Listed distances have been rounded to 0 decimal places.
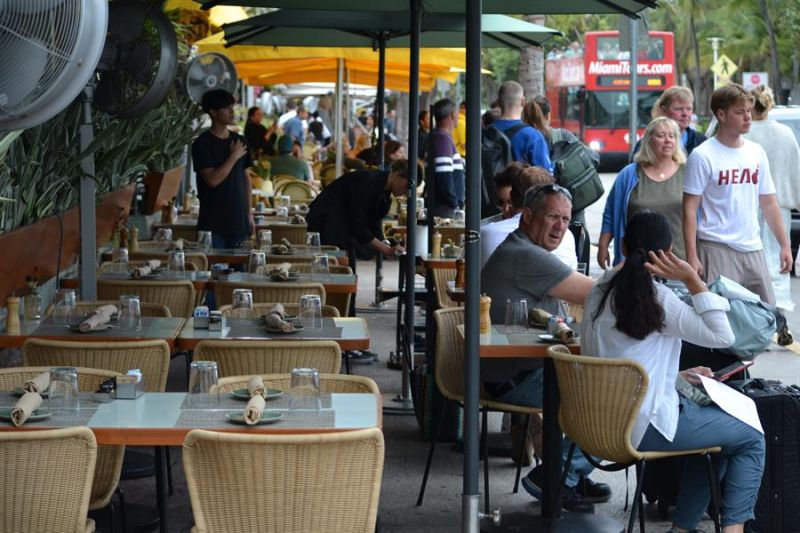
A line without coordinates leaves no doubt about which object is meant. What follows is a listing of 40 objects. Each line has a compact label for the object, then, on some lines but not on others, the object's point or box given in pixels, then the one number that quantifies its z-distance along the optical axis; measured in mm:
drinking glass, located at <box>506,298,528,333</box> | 9318
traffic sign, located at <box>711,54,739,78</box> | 42720
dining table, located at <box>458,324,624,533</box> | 8557
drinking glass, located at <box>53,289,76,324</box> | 9476
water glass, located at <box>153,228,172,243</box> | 15033
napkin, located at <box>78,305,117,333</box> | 9032
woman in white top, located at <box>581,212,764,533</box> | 7870
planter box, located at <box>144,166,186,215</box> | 20695
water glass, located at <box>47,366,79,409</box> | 6920
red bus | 57850
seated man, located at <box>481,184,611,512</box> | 9228
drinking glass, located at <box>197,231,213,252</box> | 14500
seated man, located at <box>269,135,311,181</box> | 28946
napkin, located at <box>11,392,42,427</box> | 6423
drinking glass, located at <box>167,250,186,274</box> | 12265
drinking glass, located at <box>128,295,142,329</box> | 9265
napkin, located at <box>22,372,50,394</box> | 6925
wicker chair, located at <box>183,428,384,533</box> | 5958
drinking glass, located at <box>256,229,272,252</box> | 14498
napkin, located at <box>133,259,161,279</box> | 11906
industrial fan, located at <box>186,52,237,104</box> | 21678
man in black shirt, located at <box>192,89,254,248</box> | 15297
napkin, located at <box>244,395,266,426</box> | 6455
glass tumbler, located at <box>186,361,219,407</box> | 7115
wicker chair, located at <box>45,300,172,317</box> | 10121
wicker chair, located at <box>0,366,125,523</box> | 7289
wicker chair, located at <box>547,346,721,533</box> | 7759
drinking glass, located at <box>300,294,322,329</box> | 9381
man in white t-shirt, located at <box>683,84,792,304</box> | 11864
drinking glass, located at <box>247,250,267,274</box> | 12497
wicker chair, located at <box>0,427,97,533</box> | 6085
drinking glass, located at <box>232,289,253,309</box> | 9967
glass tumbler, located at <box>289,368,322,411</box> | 6846
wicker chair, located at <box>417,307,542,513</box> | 9603
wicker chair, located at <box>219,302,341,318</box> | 9973
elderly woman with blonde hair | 12582
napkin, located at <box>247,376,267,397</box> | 6914
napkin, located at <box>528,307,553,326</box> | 9286
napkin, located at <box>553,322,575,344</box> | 8736
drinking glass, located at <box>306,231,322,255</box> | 14462
